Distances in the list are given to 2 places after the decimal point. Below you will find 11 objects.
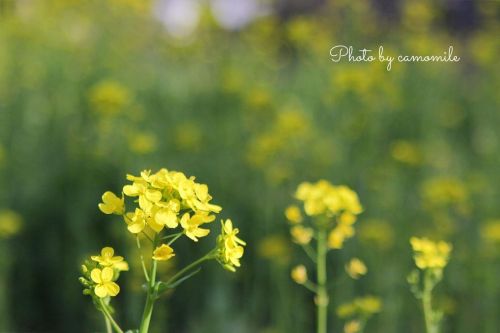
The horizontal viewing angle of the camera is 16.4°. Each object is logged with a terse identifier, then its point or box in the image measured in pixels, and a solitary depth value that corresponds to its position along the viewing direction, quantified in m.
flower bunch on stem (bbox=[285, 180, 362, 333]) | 1.10
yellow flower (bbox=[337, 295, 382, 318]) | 1.11
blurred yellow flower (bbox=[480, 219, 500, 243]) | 1.61
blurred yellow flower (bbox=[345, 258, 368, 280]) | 1.12
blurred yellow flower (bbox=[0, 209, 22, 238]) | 1.66
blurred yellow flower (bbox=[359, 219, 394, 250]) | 1.78
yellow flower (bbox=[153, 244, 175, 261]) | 0.89
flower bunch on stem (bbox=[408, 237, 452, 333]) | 1.03
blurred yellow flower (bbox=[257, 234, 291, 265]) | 1.74
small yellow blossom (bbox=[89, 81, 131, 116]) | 2.00
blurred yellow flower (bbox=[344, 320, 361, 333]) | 1.05
